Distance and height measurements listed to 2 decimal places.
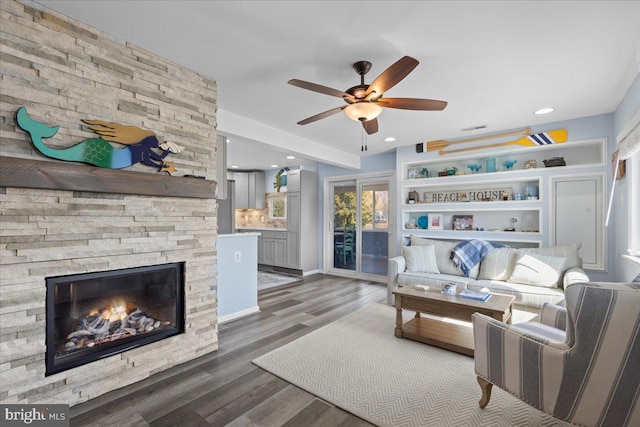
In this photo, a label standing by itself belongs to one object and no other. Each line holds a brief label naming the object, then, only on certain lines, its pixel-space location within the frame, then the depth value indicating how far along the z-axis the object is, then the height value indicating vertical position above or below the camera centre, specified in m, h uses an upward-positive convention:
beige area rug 1.88 -1.26
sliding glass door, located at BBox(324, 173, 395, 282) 5.82 -0.21
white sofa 3.28 -0.69
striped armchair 1.38 -0.74
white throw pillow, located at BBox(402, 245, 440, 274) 4.20 -0.61
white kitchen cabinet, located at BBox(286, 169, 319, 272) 6.27 -0.08
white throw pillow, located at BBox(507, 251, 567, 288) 3.41 -0.63
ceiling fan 2.13 +0.94
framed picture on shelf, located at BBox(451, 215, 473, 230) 4.70 -0.09
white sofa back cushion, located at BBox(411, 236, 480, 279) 4.00 -0.60
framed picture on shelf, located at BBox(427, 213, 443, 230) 4.89 -0.09
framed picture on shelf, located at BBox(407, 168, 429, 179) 5.08 +0.75
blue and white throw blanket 4.00 -0.51
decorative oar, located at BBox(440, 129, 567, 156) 3.86 +1.05
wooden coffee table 2.66 -0.91
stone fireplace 1.75 +0.05
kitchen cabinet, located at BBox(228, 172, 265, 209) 7.62 +0.67
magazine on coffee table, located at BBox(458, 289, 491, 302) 2.79 -0.76
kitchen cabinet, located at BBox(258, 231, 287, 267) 6.59 -0.73
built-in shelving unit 3.99 +0.39
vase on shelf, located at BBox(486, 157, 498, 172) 4.42 +0.77
